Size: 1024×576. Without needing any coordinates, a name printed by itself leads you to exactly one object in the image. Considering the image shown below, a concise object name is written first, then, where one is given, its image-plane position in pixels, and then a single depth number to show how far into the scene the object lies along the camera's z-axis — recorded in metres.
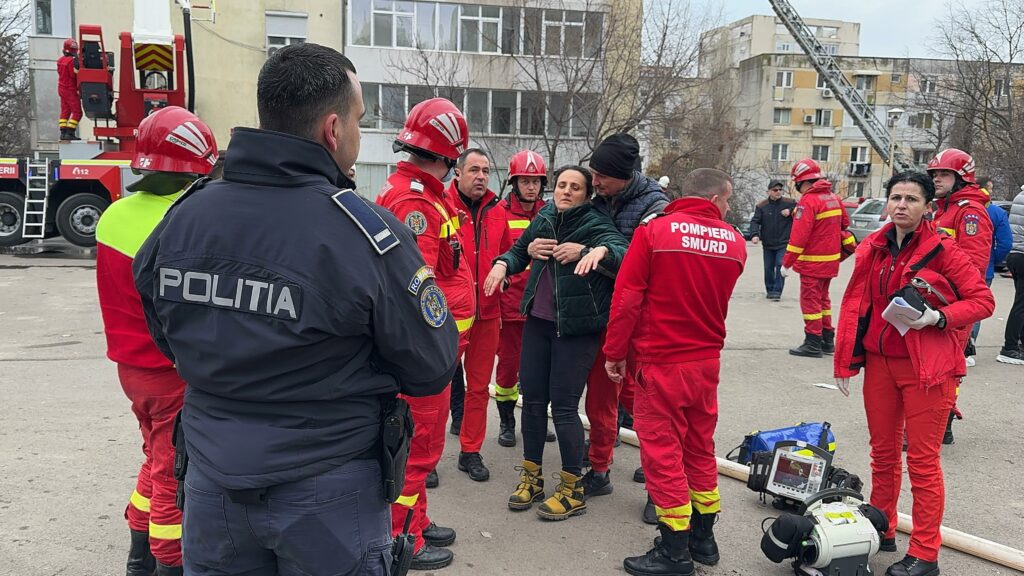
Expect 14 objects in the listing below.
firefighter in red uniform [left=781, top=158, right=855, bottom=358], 8.45
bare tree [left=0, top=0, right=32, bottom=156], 32.12
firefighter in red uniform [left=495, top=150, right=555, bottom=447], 5.30
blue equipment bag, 4.62
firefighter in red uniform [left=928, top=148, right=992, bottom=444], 6.22
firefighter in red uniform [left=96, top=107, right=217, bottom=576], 2.89
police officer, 1.73
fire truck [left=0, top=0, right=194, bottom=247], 13.98
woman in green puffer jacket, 4.07
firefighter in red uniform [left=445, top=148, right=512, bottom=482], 4.55
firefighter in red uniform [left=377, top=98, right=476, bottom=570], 3.33
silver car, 21.72
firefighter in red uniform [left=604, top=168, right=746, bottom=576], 3.52
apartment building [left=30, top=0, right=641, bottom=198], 26.84
